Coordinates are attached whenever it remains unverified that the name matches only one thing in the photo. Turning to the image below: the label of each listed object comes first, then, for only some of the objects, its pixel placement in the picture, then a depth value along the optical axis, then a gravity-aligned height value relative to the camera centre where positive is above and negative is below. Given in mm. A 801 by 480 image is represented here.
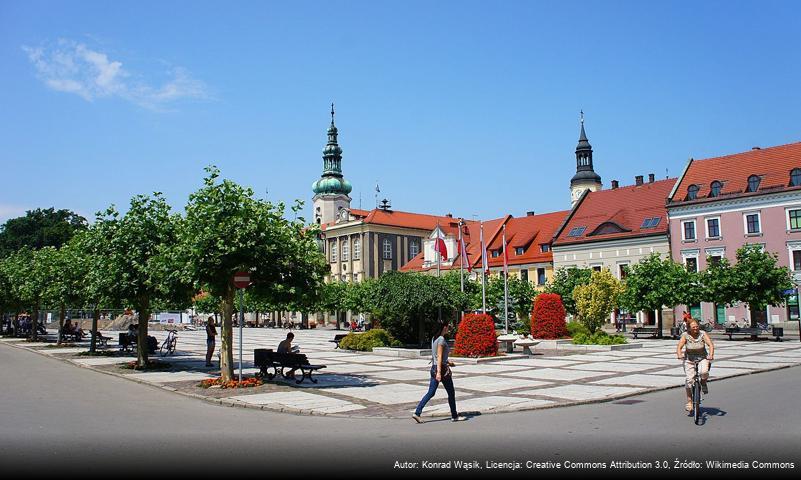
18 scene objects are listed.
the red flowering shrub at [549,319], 34344 -849
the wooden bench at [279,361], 18406 -1500
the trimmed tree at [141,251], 21562 +2149
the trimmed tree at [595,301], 37844 +35
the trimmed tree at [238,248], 16844 +1670
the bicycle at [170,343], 30914 -1457
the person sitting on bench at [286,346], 18891 -1073
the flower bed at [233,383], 17230 -1949
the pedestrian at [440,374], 11688 -1245
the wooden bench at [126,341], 32625 -1366
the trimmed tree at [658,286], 45250 +991
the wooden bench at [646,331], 47469 -2286
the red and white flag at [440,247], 32816 +3037
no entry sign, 16844 +818
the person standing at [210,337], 23947 -946
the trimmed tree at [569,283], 51094 +1573
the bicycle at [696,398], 11131 -1740
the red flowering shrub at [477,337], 26125 -1333
